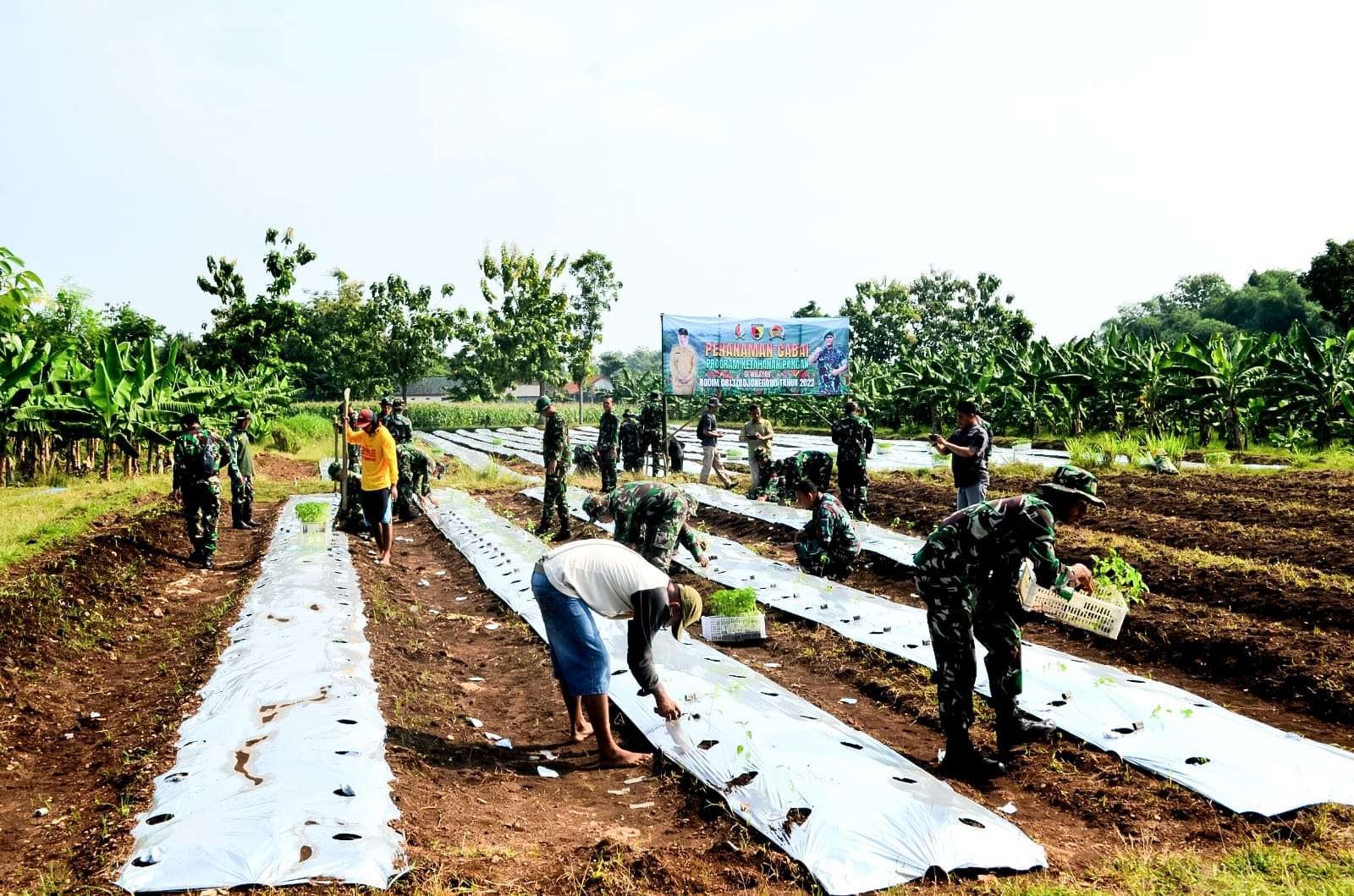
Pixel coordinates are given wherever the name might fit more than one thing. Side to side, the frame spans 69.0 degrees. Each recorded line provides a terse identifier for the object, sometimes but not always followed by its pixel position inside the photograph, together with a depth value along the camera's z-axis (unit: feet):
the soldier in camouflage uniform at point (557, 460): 39.37
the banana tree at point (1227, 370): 60.64
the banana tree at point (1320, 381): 56.59
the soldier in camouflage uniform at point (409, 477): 45.66
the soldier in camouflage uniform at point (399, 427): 44.92
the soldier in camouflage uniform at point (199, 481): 35.42
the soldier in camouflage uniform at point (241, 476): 42.50
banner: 60.64
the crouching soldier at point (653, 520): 20.72
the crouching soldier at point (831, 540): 30.35
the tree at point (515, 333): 178.50
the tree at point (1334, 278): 120.88
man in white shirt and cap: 15.99
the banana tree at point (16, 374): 48.19
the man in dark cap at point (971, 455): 30.45
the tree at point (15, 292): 44.96
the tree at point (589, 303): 186.60
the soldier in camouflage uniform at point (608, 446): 50.96
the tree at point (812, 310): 178.50
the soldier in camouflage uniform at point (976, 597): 16.05
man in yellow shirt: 34.27
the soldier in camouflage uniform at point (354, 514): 43.15
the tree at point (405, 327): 173.47
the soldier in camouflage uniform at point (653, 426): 60.44
